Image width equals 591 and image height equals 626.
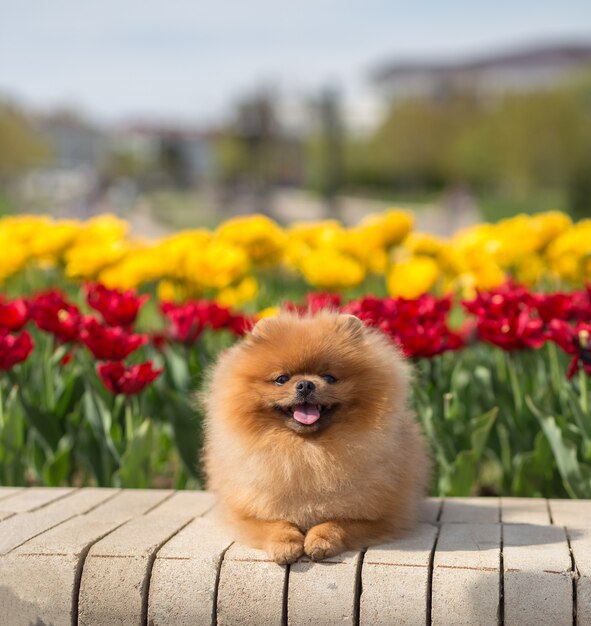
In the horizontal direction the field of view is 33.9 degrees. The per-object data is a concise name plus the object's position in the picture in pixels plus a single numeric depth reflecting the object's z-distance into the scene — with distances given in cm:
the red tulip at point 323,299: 413
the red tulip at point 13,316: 421
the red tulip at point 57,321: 411
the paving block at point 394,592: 267
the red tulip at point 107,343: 383
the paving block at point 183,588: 278
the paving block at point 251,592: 272
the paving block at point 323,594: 269
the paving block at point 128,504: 327
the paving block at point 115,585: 281
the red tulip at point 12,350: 391
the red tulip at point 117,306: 423
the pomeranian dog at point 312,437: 275
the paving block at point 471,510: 321
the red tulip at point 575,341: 360
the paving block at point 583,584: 266
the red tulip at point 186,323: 429
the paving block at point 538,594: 266
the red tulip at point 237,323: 414
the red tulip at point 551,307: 398
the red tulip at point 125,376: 366
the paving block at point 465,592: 267
